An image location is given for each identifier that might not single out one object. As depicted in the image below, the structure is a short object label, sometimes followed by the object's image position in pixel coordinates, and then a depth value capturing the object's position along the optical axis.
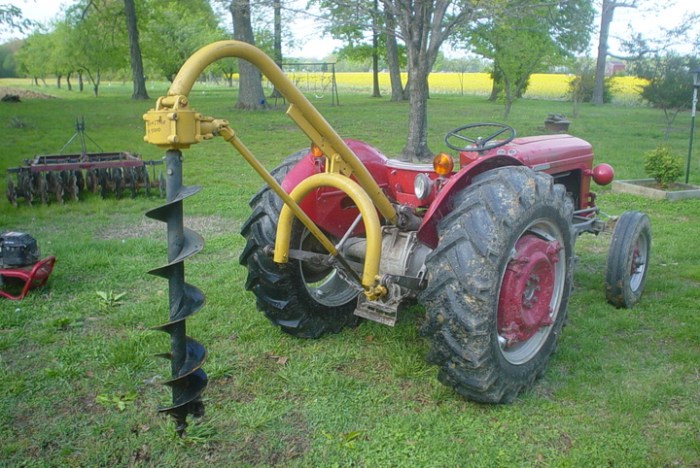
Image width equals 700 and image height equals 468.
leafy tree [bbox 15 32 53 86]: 55.59
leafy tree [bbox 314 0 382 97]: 9.95
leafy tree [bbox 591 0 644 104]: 31.50
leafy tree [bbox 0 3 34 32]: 12.73
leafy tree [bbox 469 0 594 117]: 14.95
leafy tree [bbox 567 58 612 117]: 25.16
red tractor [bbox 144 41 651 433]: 2.65
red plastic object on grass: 4.72
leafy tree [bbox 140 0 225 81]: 37.16
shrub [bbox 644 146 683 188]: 8.85
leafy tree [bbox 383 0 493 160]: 9.69
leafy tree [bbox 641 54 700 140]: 18.50
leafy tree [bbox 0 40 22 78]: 72.19
